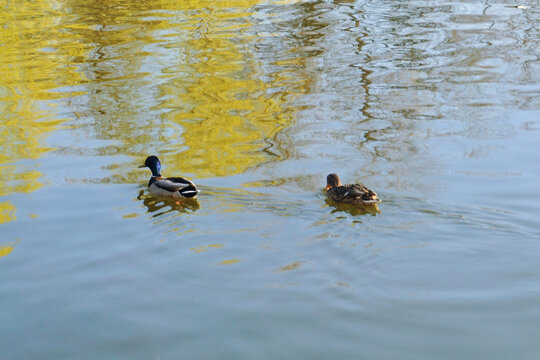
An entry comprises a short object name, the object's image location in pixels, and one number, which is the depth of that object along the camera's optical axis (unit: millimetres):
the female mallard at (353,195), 15633
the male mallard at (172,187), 16932
